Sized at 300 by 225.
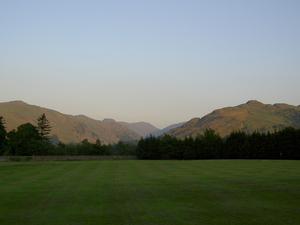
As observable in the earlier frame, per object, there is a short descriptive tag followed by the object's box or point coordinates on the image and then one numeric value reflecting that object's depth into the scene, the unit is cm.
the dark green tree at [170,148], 10850
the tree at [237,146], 9650
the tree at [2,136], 10717
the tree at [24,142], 11112
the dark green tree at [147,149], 11350
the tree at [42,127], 12518
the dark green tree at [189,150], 10488
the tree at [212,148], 10281
